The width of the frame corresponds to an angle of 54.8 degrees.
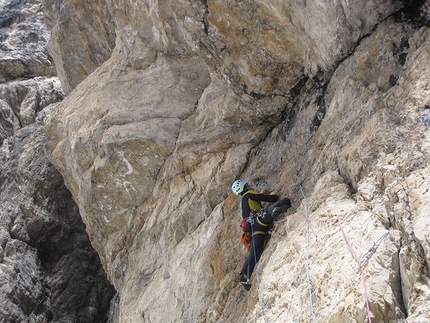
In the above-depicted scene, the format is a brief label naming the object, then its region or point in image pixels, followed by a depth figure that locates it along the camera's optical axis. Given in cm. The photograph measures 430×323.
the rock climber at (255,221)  726
